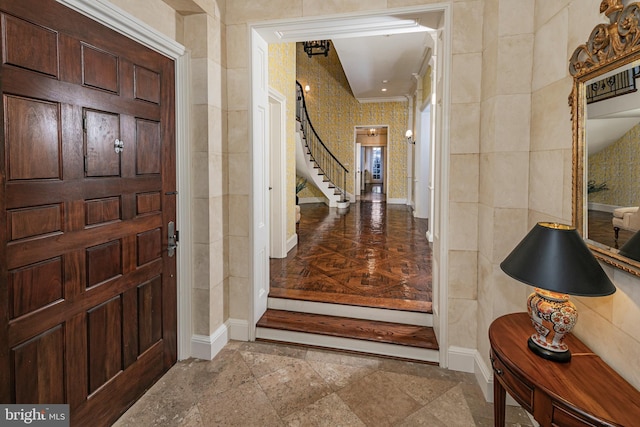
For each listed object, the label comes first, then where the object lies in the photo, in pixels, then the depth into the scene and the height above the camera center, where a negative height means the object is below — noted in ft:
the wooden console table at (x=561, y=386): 3.56 -2.29
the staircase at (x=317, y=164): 28.73 +3.32
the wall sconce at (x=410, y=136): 30.67 +5.77
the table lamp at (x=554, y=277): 4.04 -1.03
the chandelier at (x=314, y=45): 24.38 +11.74
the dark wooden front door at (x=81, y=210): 4.55 -0.21
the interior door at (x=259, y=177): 8.80 +0.59
